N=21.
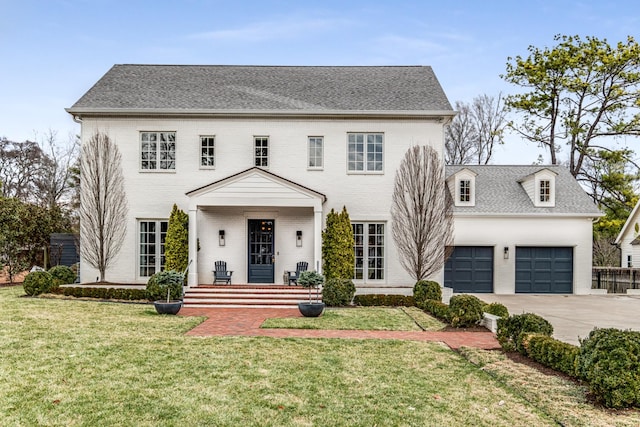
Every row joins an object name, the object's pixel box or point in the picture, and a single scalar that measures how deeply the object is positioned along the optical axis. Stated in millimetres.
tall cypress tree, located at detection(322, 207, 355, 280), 15344
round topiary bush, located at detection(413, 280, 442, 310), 14078
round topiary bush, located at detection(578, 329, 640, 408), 5461
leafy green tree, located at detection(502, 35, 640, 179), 24781
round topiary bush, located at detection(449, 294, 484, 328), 10766
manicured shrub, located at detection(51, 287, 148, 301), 14133
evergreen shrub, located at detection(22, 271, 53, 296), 14388
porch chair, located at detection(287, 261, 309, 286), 15933
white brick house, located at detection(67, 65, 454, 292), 16281
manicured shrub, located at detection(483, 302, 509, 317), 11039
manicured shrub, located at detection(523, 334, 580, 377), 6801
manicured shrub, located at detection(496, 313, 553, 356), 8227
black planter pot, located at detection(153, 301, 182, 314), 12000
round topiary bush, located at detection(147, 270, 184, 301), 12531
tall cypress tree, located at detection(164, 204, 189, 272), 15227
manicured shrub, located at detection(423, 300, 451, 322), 11594
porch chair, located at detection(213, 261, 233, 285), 15734
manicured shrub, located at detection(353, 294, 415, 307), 14211
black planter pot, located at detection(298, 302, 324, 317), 11969
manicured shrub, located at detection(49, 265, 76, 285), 15523
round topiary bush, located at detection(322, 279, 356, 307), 13938
